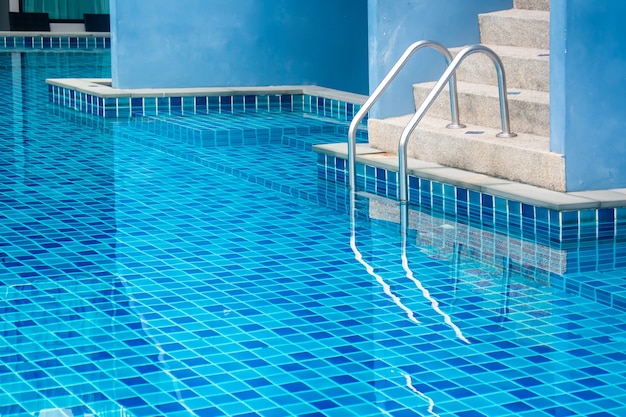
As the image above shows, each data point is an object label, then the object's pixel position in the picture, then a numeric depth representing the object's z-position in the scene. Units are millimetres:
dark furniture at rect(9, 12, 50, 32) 21594
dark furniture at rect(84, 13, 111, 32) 22031
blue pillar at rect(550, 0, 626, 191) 6094
